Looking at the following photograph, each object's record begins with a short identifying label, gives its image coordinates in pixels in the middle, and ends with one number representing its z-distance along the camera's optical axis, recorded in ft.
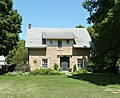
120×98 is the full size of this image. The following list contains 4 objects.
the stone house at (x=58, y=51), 62.50
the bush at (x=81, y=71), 57.30
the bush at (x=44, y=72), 52.60
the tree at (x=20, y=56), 93.29
